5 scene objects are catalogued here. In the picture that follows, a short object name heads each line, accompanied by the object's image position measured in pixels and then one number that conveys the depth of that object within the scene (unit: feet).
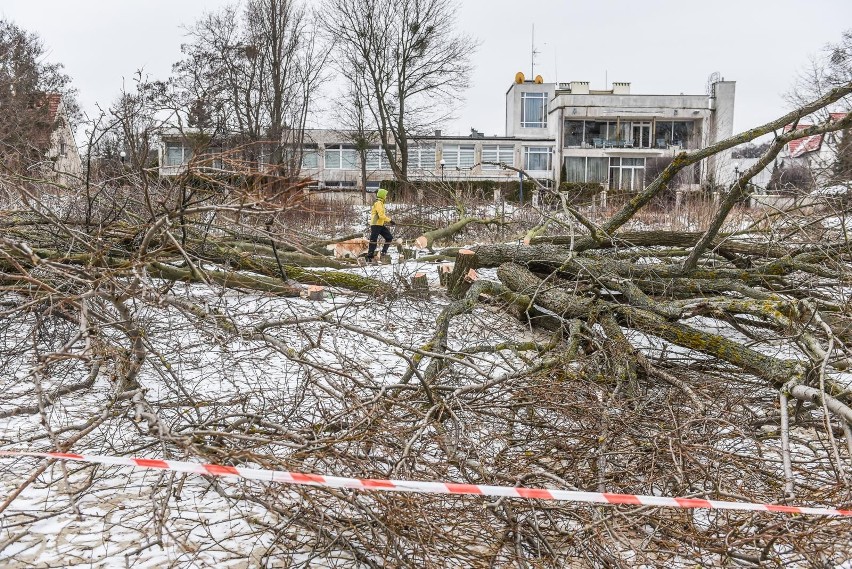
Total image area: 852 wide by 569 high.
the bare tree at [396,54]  89.25
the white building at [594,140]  123.85
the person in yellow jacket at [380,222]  38.19
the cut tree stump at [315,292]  19.74
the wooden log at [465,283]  25.07
